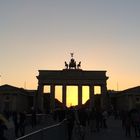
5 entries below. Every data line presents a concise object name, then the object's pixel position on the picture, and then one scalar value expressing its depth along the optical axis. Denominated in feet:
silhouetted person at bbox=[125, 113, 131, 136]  31.96
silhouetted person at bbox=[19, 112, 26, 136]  31.27
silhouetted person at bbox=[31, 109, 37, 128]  49.65
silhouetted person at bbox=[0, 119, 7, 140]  19.82
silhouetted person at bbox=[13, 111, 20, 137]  31.37
